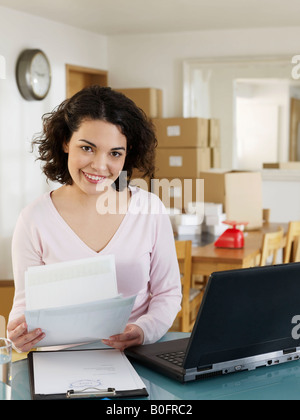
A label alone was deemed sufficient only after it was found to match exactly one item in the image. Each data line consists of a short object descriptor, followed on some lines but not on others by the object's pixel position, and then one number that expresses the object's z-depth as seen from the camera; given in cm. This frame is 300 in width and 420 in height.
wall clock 537
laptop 118
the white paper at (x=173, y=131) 640
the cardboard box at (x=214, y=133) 658
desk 118
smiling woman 164
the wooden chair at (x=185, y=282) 328
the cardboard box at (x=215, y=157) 668
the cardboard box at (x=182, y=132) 630
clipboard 117
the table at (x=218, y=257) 336
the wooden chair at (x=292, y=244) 404
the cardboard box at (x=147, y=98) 655
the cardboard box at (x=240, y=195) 440
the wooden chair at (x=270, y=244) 361
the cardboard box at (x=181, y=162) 632
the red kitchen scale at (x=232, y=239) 361
